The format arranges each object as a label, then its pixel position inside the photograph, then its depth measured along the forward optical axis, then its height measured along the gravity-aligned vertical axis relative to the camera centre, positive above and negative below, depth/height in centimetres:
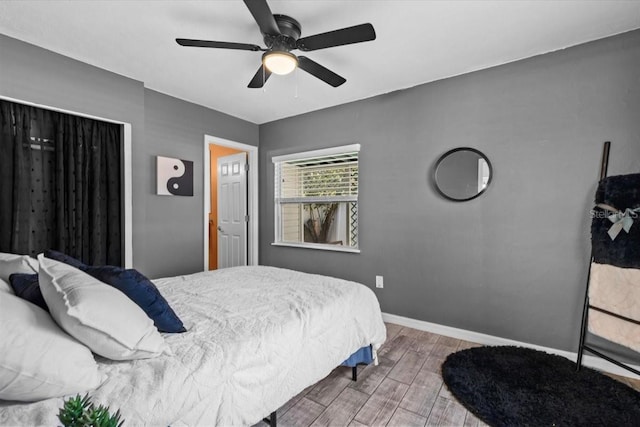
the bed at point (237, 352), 100 -65
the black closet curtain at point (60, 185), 227 +11
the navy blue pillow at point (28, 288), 114 -36
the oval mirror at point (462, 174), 272 +28
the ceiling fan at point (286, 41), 167 +98
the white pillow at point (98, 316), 101 -41
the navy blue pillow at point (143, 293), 131 -42
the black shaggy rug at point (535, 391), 169 -120
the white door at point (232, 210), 433 -15
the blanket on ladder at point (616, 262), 193 -38
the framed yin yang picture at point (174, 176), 318 +26
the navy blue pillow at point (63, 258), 154 -32
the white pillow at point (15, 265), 138 -33
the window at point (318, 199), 359 +3
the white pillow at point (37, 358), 81 -47
